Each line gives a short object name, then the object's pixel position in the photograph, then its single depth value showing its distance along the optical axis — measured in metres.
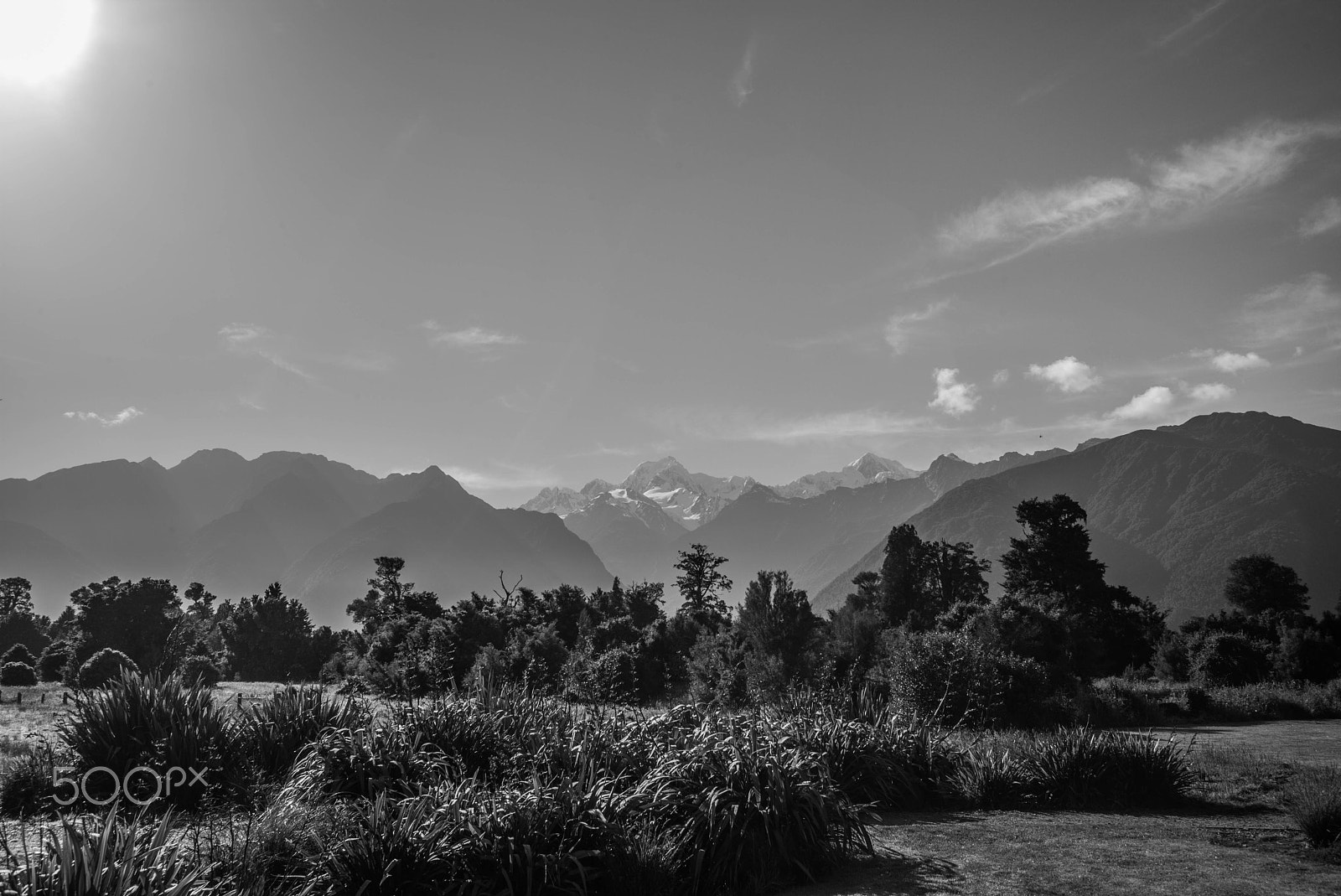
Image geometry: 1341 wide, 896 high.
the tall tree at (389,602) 66.92
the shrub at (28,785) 10.95
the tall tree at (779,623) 37.88
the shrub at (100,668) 30.89
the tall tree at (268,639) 67.25
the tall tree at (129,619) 57.11
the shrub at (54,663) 50.28
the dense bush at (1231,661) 36.91
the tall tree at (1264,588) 62.09
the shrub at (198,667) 44.19
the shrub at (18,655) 50.25
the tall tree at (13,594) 92.75
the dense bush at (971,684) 22.80
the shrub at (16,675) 45.28
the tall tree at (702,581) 80.75
